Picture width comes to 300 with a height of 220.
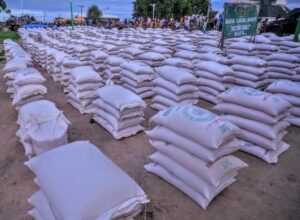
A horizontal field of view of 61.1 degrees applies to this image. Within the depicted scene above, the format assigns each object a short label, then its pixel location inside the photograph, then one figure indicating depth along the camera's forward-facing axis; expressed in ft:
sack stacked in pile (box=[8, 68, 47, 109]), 16.49
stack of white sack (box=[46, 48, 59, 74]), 26.43
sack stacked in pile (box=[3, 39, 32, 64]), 21.60
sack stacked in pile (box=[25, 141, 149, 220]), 6.49
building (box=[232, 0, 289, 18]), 100.38
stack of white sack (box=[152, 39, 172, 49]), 34.22
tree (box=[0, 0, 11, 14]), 119.03
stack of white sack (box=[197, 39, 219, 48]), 31.30
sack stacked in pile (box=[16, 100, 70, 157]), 11.59
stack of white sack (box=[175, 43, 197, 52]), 29.47
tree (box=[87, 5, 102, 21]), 182.70
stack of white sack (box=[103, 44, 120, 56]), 29.35
